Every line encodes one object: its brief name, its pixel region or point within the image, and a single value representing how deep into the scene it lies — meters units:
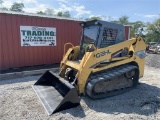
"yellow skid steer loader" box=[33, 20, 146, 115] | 3.13
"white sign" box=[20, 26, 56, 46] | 5.77
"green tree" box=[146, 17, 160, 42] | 29.77
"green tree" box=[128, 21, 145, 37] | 36.43
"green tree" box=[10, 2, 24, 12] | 37.38
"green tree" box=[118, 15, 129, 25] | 39.16
